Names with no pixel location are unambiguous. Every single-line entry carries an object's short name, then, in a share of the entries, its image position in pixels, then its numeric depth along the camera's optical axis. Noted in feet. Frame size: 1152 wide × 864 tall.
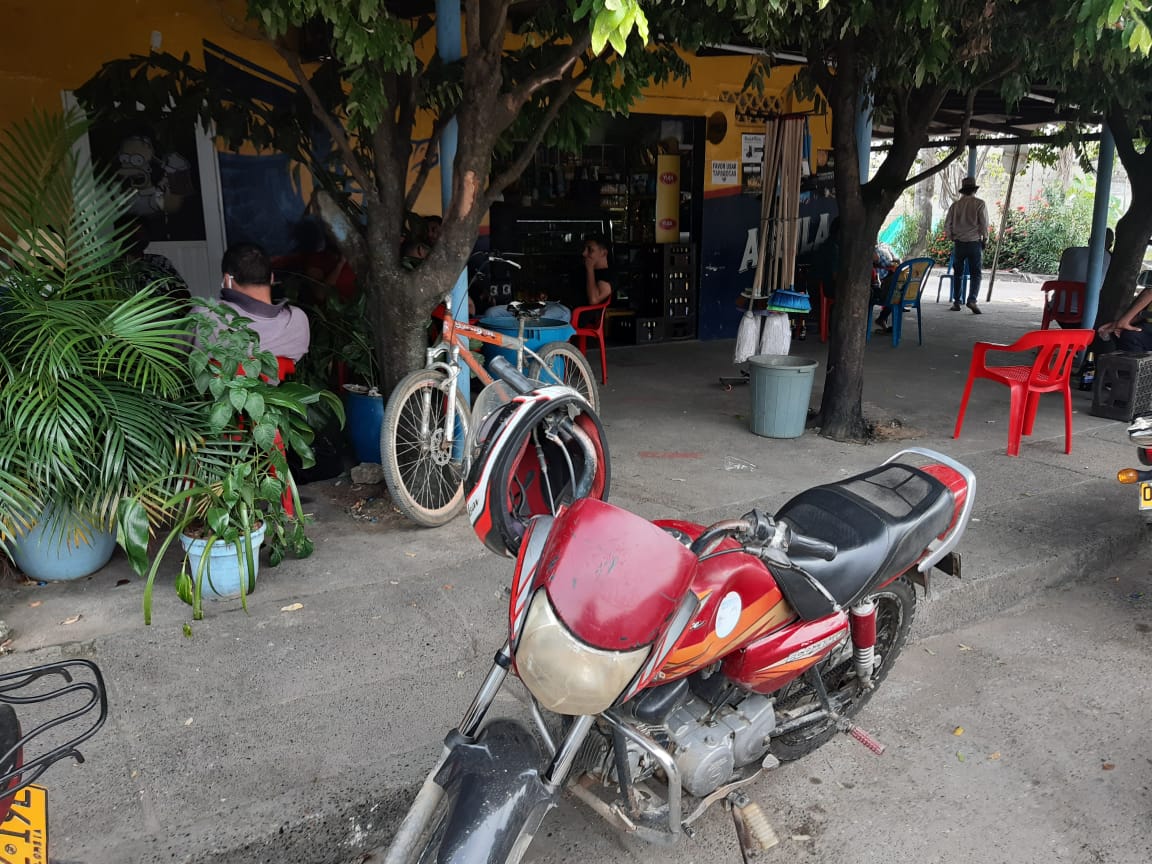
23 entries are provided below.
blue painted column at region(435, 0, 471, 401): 15.64
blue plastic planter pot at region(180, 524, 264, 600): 12.26
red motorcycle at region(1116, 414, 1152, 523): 13.62
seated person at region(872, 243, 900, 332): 35.90
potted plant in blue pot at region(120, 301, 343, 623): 12.00
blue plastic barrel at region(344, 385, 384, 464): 17.29
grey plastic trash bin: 20.57
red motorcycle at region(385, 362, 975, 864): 5.76
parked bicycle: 15.12
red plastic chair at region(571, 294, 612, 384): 25.79
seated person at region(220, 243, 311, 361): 14.51
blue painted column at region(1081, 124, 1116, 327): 30.66
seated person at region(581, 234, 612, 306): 26.58
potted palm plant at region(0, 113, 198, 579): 11.50
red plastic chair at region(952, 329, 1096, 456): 19.79
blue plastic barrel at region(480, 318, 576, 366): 20.11
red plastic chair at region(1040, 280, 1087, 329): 31.32
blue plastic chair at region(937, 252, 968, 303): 46.04
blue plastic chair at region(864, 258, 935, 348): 33.81
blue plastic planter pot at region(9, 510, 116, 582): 12.35
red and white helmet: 6.58
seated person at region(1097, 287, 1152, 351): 22.18
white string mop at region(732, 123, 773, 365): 24.23
